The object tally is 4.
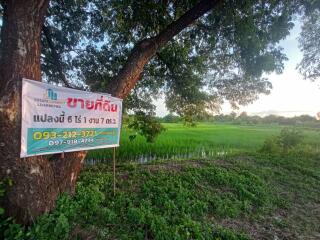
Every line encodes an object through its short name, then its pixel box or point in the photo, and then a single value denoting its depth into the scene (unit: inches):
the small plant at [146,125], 298.8
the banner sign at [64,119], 109.3
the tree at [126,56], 110.1
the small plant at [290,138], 511.2
